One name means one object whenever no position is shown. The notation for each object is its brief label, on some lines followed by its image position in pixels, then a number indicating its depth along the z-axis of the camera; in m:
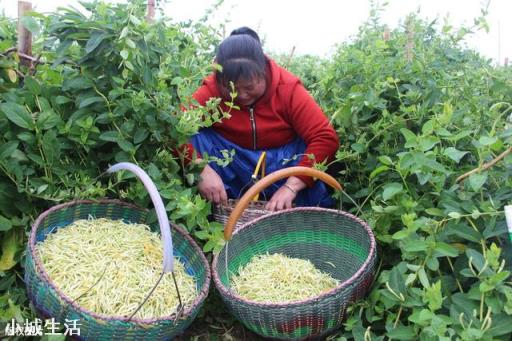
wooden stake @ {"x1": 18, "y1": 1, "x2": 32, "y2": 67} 1.85
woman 2.19
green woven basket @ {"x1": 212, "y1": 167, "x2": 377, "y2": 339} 1.59
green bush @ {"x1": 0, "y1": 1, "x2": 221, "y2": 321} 1.74
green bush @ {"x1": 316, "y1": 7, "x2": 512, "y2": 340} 1.35
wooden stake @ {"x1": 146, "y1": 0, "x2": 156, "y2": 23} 2.34
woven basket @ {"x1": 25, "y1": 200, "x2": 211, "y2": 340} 1.41
